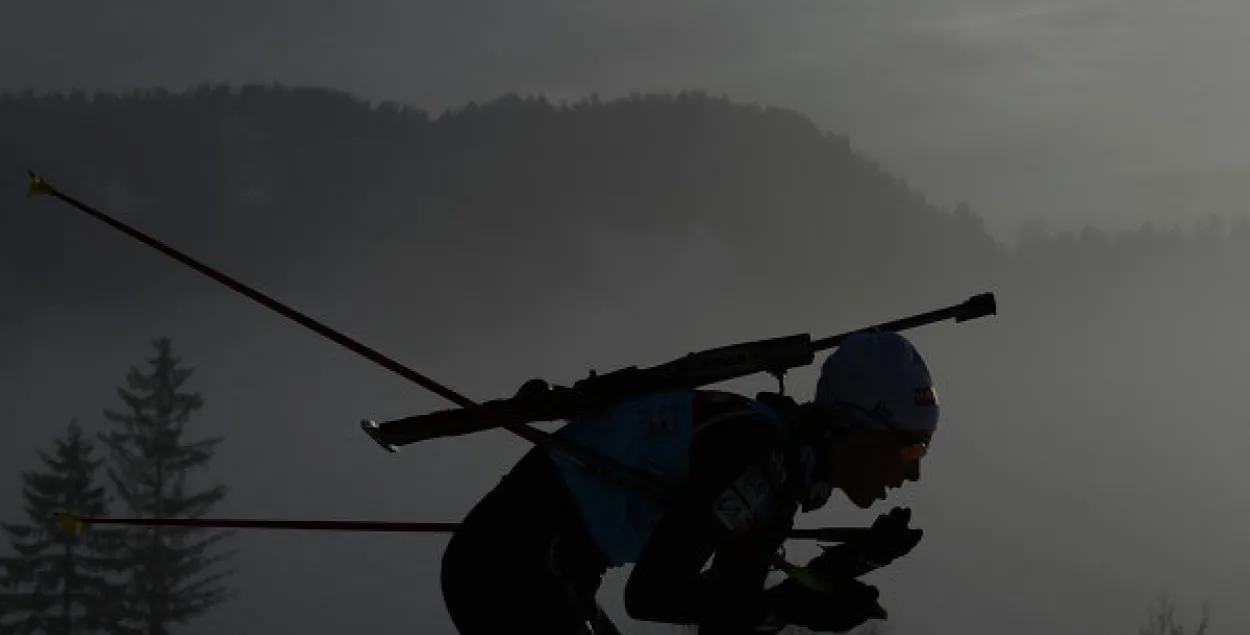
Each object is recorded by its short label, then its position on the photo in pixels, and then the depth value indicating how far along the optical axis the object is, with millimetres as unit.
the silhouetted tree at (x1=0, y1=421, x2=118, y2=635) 64625
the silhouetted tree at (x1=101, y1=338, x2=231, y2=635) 66812
